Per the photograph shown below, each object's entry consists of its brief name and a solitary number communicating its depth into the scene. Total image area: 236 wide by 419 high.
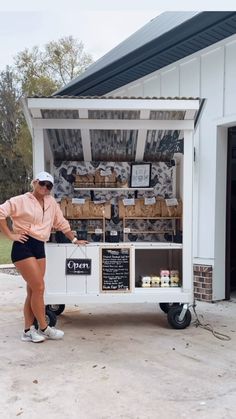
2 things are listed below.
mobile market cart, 4.84
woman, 4.35
